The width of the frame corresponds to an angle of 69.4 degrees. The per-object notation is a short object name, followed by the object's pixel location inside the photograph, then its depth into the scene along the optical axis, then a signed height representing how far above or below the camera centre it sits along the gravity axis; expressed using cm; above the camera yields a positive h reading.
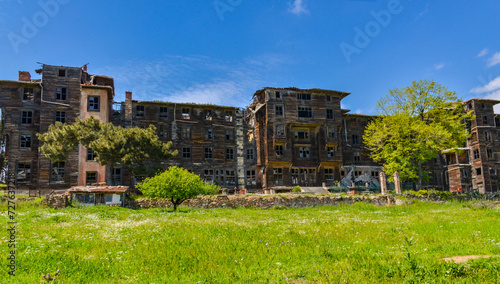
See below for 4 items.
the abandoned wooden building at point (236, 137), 4916 +746
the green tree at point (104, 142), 4091 +534
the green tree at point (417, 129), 4494 +632
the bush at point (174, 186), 3173 -1
